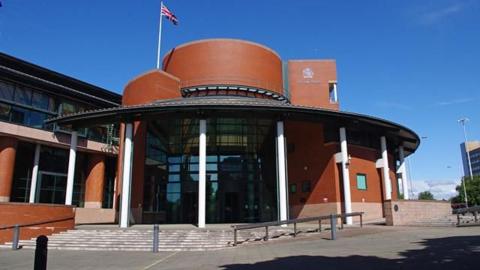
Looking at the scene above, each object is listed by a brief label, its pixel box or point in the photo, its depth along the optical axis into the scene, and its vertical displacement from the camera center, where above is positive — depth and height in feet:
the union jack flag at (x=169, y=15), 110.83 +52.17
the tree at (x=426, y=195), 373.20 +14.62
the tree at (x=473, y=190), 234.38 +11.72
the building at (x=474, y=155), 426.92 +56.66
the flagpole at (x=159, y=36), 112.11 +47.45
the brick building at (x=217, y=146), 77.61 +15.00
